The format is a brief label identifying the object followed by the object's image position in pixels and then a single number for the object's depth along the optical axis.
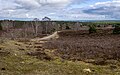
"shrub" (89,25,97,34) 40.17
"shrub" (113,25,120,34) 35.79
